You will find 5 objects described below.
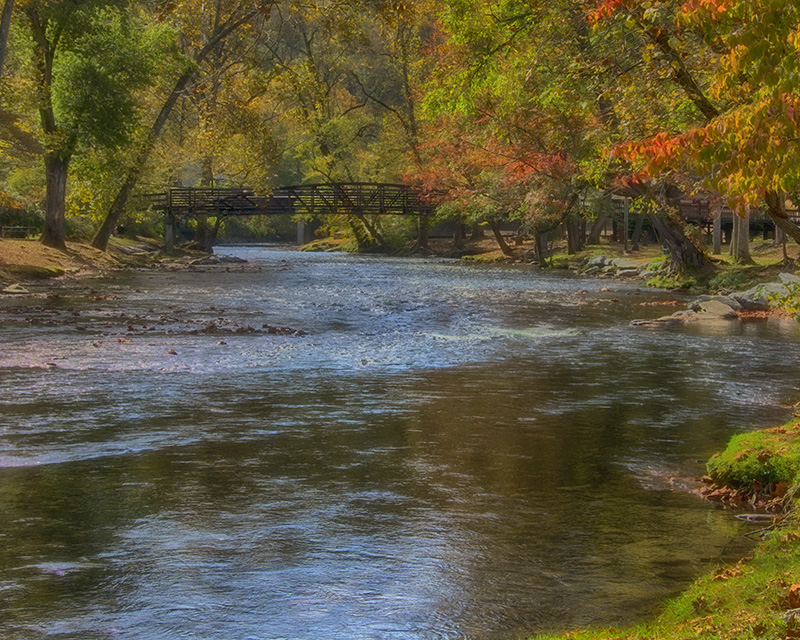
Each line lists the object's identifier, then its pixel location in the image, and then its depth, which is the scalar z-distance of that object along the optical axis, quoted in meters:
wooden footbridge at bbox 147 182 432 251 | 61.84
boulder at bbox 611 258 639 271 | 43.62
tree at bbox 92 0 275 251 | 34.12
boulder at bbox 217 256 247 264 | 54.78
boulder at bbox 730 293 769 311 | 26.06
